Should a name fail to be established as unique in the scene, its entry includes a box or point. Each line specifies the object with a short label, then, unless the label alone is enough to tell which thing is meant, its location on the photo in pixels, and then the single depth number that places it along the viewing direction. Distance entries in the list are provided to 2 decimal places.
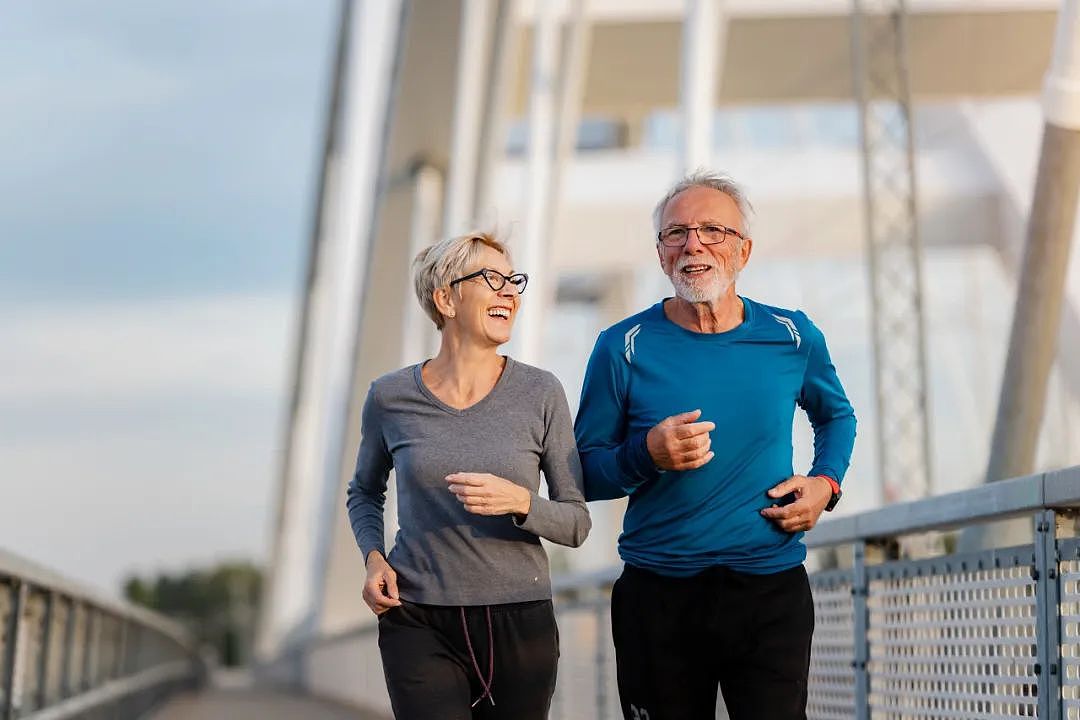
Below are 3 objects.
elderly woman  4.21
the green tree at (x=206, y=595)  149.25
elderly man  4.06
